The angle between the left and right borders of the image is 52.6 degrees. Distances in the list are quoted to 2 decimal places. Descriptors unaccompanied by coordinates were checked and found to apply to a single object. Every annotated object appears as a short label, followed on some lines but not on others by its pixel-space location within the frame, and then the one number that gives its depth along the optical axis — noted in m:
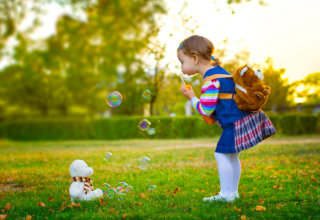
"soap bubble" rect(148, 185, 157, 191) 4.23
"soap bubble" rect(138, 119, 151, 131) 5.02
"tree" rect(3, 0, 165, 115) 18.39
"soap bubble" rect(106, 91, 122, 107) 5.00
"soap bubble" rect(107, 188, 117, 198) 3.83
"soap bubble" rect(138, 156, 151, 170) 4.73
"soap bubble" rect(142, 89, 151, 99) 4.66
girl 3.29
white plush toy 3.63
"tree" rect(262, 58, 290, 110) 20.98
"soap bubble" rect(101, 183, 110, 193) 4.06
